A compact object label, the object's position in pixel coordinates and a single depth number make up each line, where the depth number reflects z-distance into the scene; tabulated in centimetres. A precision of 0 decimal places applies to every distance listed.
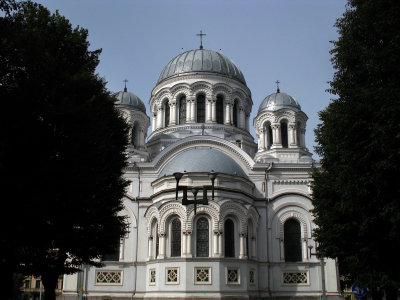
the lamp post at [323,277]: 2512
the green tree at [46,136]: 1235
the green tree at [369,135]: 1233
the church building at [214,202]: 2658
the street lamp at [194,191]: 1580
